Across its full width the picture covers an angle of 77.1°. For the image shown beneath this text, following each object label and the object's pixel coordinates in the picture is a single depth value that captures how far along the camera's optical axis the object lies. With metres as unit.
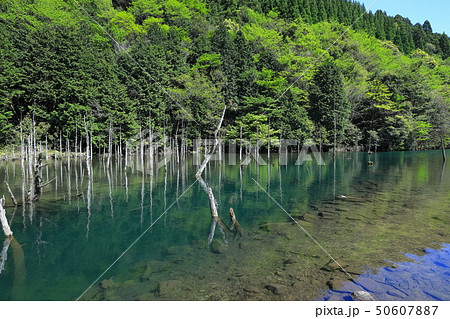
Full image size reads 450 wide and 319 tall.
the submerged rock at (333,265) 7.80
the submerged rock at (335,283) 6.81
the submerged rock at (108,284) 7.28
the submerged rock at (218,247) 9.41
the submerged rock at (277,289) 6.63
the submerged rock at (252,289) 6.70
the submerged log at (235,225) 11.51
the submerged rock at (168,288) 6.76
